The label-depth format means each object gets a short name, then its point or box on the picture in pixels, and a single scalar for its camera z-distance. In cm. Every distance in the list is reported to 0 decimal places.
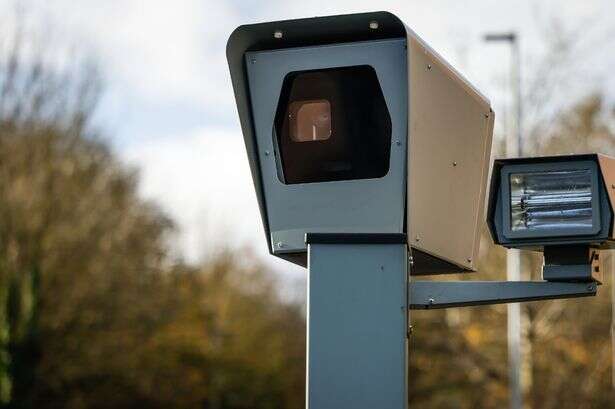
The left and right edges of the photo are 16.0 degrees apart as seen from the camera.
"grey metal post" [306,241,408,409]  697
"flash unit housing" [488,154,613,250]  733
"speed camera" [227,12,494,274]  733
